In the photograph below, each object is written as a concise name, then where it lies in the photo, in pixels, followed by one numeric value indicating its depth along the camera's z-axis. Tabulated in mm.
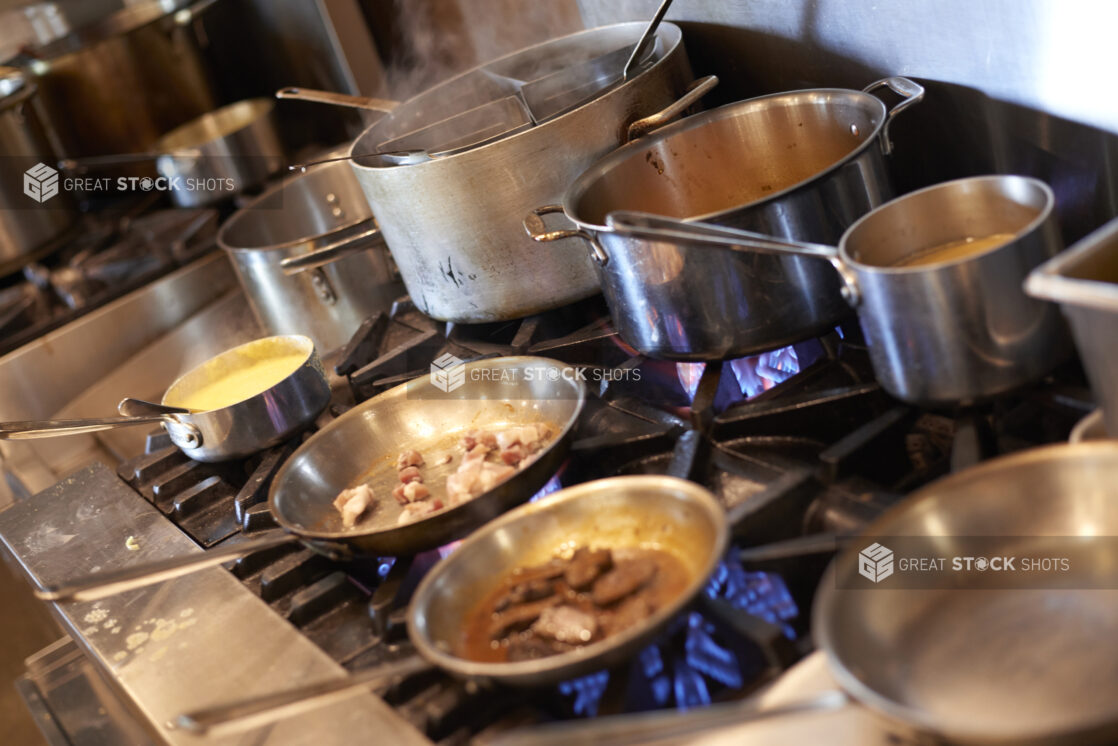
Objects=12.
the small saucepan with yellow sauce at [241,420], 1366
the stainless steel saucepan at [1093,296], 699
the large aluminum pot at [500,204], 1306
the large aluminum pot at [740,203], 1038
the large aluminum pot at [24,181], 2361
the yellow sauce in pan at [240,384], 1535
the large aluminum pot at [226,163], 2441
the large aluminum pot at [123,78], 2666
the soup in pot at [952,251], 925
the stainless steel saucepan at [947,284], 825
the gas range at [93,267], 2281
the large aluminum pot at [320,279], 1730
